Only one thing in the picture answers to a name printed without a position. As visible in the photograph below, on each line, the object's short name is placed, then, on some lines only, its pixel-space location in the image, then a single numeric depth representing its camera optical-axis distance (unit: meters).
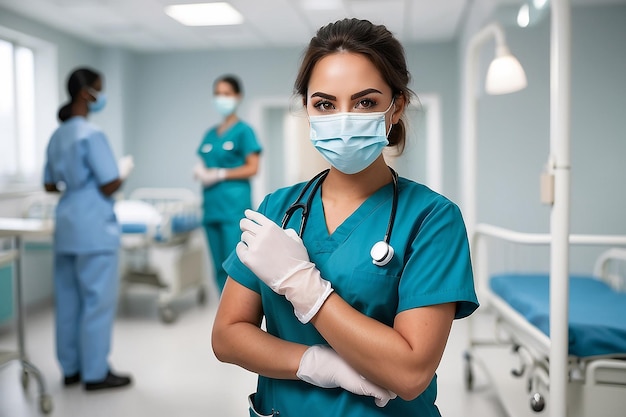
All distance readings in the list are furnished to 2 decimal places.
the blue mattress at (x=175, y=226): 3.64
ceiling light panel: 3.75
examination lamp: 2.51
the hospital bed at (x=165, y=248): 3.67
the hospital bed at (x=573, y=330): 1.61
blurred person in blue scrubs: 2.45
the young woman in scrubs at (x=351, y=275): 0.83
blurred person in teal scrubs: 3.21
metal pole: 1.47
